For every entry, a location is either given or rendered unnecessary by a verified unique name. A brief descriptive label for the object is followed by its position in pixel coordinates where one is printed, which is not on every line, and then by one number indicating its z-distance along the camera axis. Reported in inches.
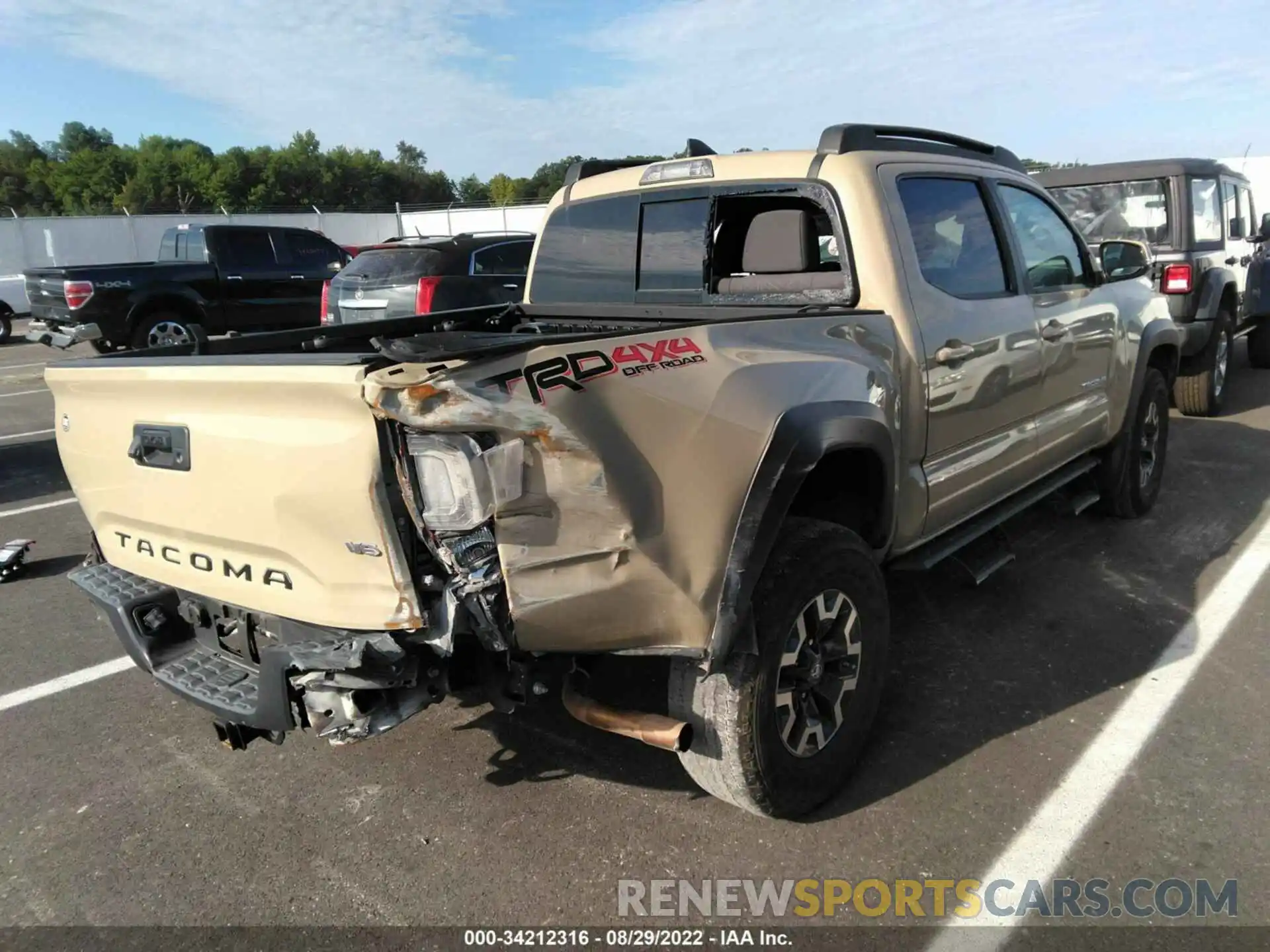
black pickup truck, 449.1
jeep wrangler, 296.7
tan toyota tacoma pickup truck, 81.9
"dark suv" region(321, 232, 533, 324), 350.0
